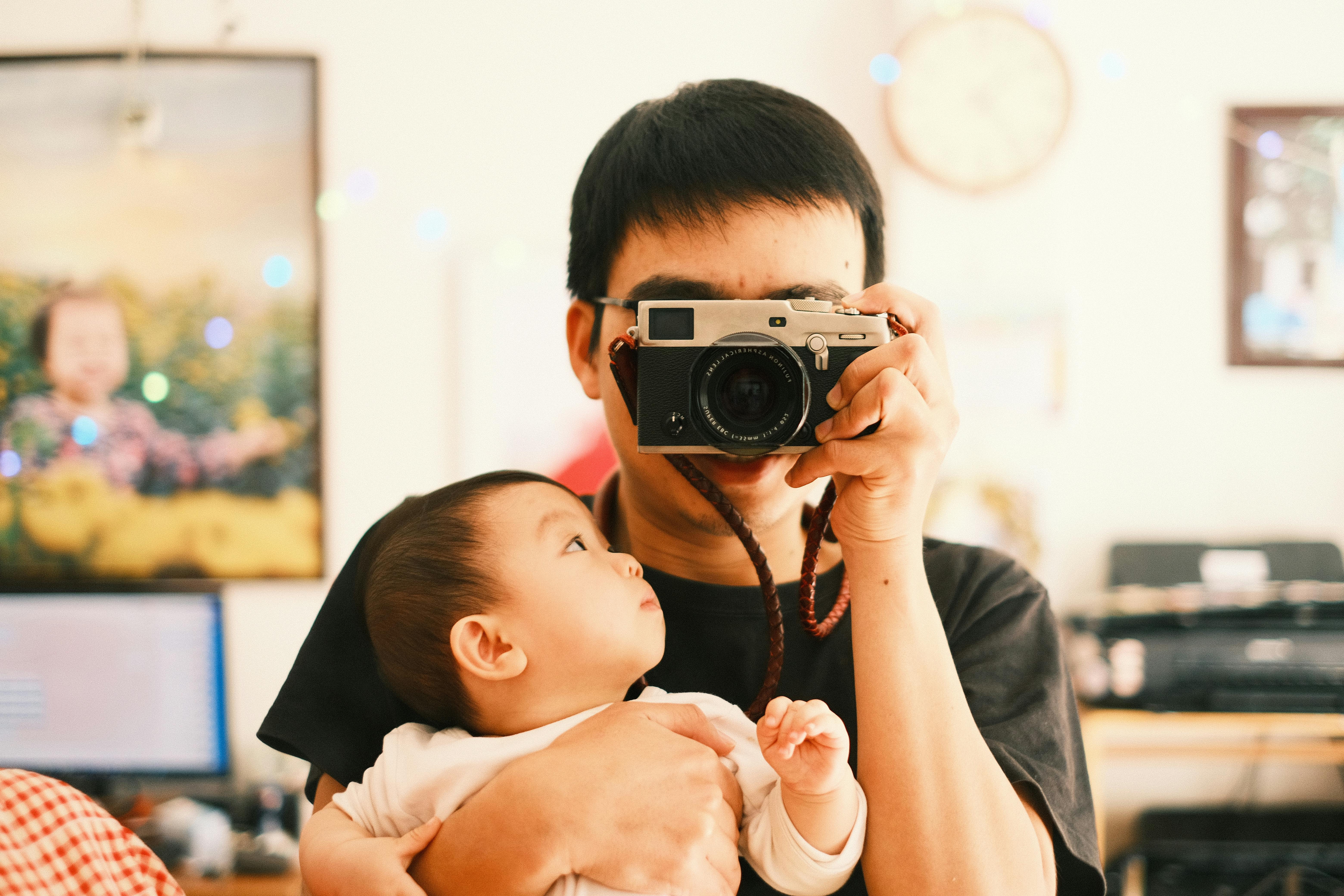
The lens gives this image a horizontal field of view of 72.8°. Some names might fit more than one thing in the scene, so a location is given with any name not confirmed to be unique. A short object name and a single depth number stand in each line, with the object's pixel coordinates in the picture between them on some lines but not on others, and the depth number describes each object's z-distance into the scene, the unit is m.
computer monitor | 1.84
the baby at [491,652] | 0.77
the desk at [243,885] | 1.68
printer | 1.82
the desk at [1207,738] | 1.82
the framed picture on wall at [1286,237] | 2.19
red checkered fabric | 0.69
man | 0.70
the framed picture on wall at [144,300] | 2.18
